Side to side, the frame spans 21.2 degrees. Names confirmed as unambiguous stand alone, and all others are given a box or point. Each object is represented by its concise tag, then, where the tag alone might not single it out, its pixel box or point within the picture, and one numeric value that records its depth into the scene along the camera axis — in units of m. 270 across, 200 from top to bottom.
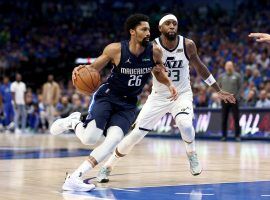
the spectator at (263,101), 19.52
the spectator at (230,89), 18.62
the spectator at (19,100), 24.77
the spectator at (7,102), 25.34
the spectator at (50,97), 25.17
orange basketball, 8.46
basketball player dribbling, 8.54
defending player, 9.66
